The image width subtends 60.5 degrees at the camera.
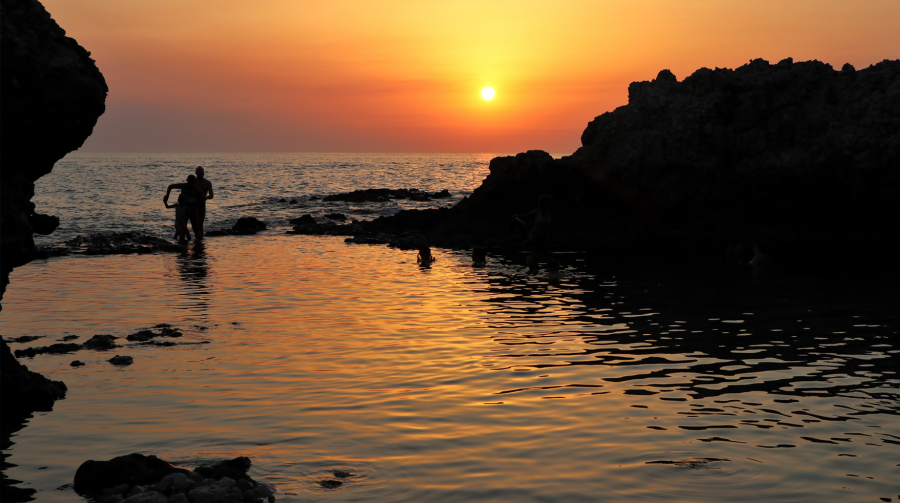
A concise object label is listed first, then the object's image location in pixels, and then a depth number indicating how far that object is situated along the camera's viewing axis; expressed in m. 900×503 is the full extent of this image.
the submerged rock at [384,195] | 61.41
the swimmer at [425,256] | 22.11
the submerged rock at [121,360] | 10.16
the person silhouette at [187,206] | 28.02
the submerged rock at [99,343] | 11.08
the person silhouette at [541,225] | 25.97
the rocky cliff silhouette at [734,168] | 25.88
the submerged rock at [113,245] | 25.12
